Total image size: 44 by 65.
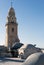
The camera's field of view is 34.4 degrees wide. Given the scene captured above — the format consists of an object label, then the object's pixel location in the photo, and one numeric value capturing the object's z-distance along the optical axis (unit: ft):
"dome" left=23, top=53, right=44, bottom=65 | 11.78
